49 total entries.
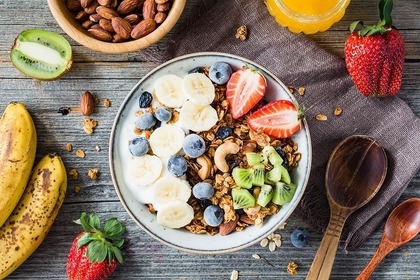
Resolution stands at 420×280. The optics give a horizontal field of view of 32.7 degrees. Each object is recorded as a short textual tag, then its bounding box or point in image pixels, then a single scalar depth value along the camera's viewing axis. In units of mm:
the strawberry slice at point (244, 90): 598
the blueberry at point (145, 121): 606
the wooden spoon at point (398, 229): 647
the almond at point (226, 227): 608
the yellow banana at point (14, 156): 626
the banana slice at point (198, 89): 603
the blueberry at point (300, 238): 654
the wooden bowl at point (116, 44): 598
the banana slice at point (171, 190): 601
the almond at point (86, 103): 653
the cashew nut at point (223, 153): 596
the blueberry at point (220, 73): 604
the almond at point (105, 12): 615
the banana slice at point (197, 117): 604
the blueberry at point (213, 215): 598
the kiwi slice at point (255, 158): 590
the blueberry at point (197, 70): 616
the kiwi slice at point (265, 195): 589
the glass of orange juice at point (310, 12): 627
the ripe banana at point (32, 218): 635
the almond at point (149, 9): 615
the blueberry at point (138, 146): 604
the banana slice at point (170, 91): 611
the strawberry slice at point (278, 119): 594
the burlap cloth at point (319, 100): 653
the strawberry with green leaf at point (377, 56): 606
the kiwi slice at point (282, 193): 592
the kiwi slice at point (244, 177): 589
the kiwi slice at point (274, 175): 589
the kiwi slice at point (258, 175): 587
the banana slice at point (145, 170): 609
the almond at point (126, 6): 622
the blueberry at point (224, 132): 607
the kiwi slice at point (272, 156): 591
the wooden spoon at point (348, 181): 639
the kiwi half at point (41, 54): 646
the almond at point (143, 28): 607
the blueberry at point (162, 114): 606
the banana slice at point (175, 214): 600
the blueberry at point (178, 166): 596
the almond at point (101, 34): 614
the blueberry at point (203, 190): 593
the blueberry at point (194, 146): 594
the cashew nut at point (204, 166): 600
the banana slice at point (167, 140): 605
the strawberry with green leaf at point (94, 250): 624
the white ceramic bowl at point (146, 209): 604
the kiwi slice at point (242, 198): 589
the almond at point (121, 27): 612
